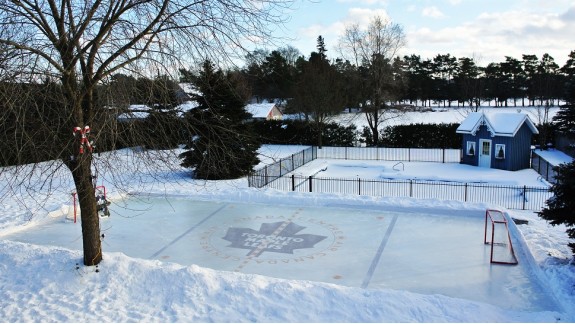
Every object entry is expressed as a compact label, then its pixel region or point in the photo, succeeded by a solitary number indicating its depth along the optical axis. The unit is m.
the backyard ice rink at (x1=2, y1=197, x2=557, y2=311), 9.14
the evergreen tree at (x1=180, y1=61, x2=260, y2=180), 19.47
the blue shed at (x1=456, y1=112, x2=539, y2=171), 22.70
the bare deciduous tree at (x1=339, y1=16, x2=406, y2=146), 35.19
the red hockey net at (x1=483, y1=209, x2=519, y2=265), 10.18
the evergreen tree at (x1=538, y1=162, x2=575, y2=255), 9.12
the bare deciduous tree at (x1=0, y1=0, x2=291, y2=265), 7.27
